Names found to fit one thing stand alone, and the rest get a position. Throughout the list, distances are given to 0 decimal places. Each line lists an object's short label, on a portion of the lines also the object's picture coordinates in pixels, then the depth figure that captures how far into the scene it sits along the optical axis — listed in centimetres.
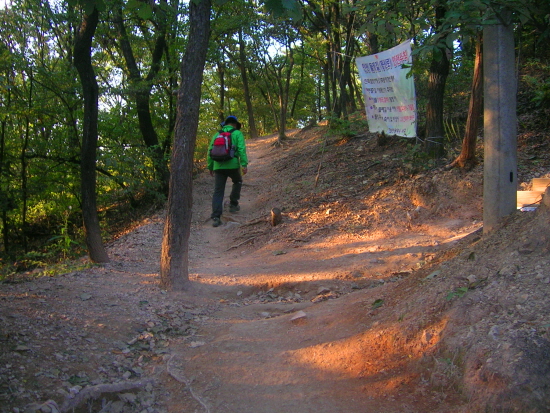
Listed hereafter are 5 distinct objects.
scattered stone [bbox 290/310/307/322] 473
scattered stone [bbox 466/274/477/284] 364
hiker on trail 982
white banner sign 764
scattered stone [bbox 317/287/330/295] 605
